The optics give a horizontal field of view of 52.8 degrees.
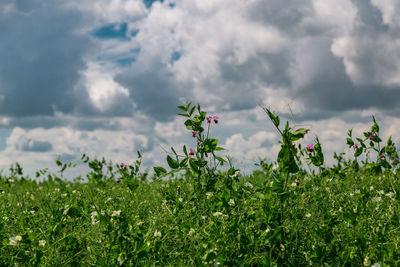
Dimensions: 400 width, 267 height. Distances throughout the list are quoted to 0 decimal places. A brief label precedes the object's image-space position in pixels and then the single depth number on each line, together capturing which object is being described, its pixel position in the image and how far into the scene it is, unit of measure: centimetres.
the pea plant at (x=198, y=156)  405
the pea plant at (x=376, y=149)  629
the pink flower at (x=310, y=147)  586
